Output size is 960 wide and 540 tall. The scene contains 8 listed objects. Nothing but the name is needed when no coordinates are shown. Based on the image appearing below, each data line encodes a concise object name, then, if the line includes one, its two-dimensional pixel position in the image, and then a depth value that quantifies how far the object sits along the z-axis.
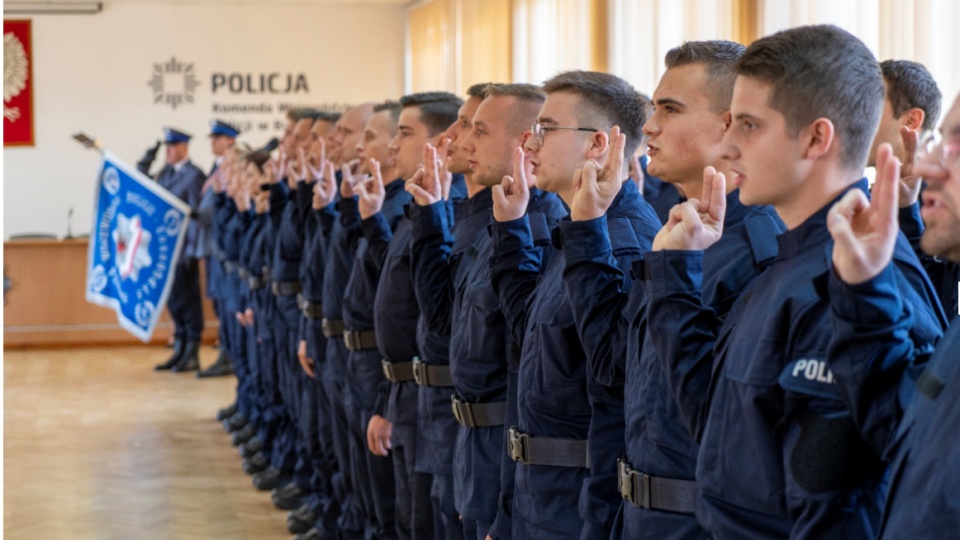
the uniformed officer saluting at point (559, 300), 2.60
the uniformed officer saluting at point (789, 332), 1.66
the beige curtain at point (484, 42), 10.09
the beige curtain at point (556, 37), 8.04
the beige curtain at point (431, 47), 11.95
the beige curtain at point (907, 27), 4.30
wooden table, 11.27
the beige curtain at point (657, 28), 5.97
